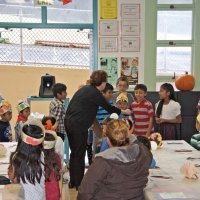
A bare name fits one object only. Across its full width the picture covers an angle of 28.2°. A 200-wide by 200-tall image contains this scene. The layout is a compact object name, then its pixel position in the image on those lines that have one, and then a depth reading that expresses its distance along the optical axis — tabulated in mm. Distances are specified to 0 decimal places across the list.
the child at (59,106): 5551
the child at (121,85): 5623
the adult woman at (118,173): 2539
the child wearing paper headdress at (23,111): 5004
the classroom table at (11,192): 2558
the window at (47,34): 6555
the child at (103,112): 5098
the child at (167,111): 5625
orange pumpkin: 6305
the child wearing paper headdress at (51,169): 2586
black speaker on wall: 6277
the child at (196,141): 4598
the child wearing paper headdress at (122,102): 5237
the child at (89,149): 5578
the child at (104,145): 3442
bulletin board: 6434
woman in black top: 4484
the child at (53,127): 3398
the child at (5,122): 4786
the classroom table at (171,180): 2666
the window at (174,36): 6562
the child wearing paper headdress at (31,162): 2527
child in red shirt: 5402
